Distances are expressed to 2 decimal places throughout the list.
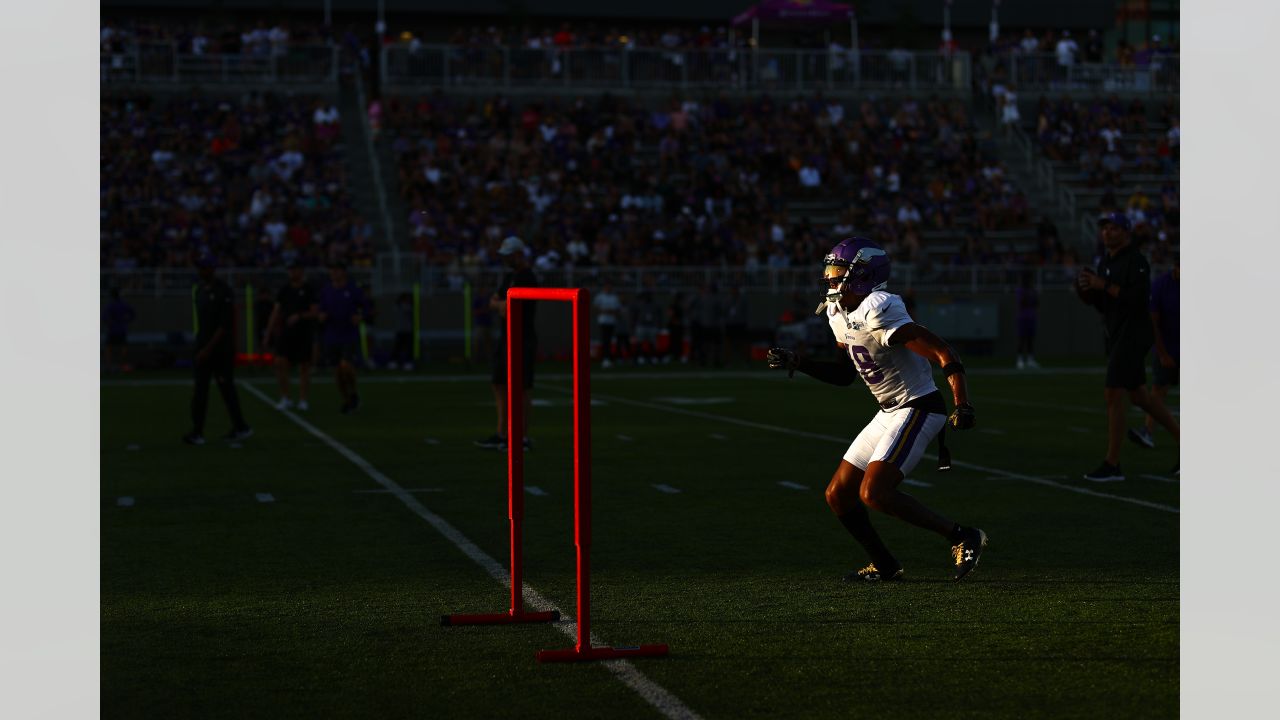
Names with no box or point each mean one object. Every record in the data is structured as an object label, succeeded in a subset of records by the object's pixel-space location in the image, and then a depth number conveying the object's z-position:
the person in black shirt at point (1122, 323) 13.39
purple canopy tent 47.50
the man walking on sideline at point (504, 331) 14.75
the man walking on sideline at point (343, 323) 21.81
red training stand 6.84
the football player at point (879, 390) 8.46
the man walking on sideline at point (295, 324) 21.86
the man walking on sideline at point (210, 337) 17.36
